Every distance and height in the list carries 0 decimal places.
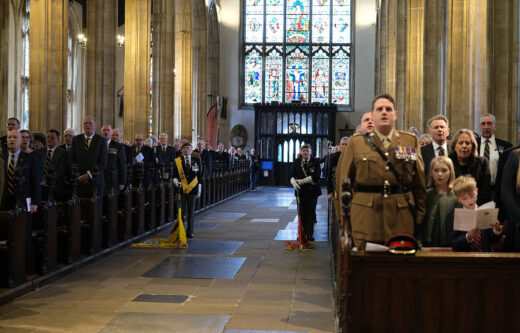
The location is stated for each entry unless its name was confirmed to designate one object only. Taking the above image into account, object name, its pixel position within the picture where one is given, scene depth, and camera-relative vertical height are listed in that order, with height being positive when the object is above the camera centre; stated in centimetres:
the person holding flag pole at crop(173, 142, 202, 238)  1018 -30
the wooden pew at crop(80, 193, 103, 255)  840 -92
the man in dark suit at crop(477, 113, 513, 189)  618 +16
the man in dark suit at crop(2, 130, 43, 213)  667 -19
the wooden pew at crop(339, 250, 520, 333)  370 -80
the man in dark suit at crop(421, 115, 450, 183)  562 +15
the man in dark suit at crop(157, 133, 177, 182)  1460 +11
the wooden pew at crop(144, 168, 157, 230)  1109 -94
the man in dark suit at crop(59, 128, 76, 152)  995 +30
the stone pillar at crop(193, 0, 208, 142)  2972 +424
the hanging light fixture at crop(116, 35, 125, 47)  2478 +464
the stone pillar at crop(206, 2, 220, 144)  3212 +535
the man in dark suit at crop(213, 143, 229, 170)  2045 +2
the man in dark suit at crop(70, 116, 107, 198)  891 +3
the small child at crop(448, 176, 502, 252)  431 -53
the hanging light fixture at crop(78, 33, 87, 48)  2381 +453
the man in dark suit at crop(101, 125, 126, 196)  947 -15
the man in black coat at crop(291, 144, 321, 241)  1007 -42
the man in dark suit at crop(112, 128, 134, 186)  998 +6
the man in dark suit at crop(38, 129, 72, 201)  865 -14
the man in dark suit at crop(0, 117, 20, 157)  827 +42
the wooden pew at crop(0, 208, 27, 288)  618 -92
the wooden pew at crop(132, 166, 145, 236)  1038 -86
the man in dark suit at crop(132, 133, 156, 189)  1220 -5
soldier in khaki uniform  433 -16
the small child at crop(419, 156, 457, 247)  453 -35
